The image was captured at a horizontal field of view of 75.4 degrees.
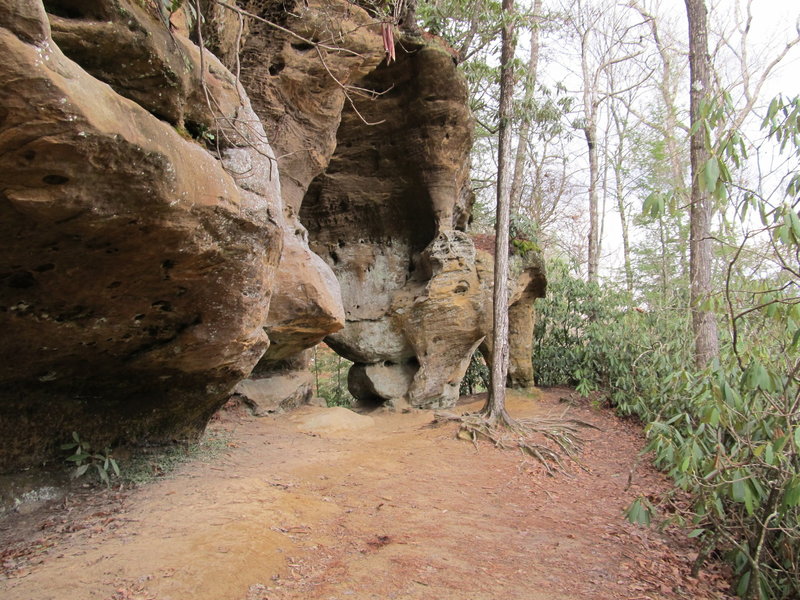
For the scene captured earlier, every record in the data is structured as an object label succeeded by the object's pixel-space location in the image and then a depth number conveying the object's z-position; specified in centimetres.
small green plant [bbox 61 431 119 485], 454
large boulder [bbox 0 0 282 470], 259
